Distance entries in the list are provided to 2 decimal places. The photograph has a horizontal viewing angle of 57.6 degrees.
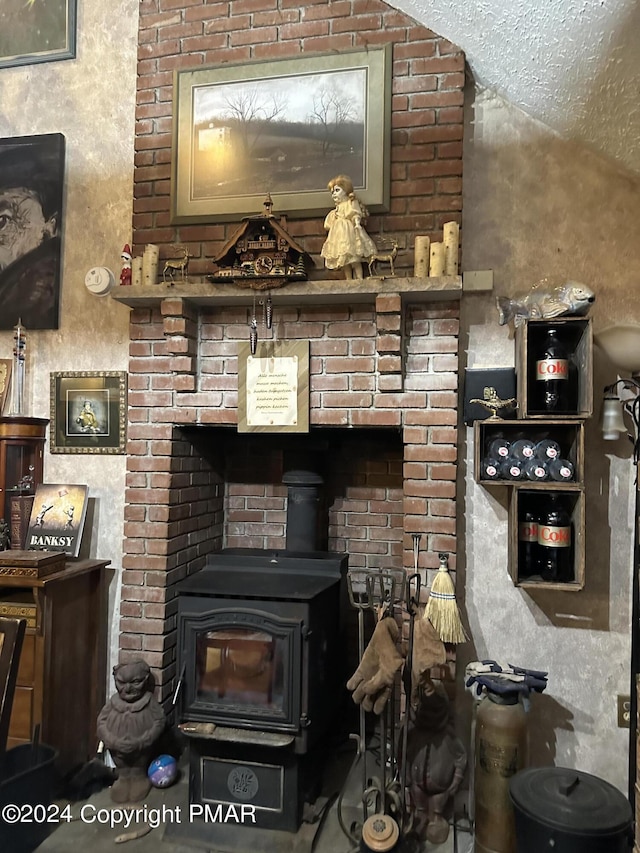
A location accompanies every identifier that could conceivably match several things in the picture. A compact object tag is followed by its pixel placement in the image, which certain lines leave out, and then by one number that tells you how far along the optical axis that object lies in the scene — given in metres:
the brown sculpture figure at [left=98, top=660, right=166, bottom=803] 2.24
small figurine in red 2.52
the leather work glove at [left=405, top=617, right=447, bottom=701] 1.96
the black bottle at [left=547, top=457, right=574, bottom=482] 2.09
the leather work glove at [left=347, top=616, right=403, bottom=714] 1.93
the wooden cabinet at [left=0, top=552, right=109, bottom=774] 2.18
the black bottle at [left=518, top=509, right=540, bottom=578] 2.21
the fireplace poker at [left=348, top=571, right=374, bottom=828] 2.00
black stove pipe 2.58
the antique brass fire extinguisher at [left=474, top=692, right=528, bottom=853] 1.98
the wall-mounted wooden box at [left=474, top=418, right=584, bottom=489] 2.09
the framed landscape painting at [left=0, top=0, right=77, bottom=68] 2.76
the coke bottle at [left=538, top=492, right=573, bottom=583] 2.12
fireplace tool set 1.88
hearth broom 2.05
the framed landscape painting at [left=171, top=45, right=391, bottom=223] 2.39
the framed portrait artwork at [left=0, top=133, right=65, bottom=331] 2.75
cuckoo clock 2.28
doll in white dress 2.20
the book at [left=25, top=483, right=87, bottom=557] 2.53
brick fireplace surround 2.31
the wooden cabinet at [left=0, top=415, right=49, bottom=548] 2.58
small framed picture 2.65
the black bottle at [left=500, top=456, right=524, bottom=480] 2.14
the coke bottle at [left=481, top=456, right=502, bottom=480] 2.16
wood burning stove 2.09
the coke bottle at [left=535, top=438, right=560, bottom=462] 2.12
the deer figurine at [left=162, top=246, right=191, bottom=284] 2.44
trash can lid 1.71
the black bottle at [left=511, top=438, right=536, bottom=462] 2.15
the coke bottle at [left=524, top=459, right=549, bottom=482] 2.11
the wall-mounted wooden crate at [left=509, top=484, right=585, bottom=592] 2.07
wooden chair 1.88
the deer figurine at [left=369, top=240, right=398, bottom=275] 2.25
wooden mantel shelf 2.17
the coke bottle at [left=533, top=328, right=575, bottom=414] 2.12
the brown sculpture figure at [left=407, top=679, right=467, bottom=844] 2.06
